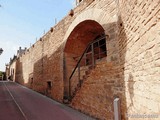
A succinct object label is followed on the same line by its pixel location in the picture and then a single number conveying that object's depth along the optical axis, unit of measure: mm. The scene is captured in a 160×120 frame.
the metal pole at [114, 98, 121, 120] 2938
